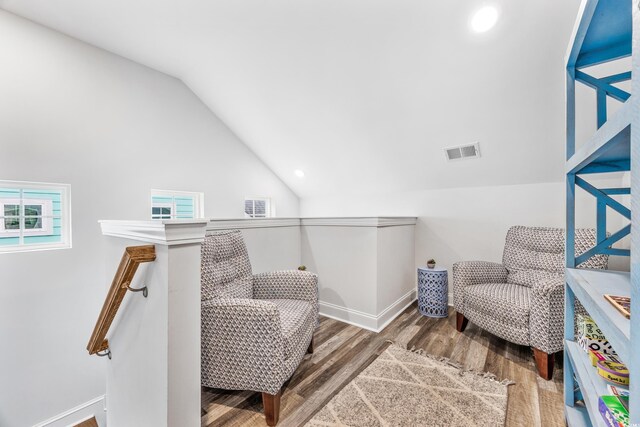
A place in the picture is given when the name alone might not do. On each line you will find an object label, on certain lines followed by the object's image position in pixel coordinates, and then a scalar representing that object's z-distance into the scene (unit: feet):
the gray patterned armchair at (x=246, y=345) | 4.85
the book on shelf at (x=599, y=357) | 3.60
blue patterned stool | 9.46
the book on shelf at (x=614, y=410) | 2.66
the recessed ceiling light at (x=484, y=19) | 5.84
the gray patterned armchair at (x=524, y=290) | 6.04
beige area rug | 4.94
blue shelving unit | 1.97
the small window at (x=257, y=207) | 13.17
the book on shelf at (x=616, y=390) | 3.03
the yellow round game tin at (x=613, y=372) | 3.18
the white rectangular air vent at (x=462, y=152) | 8.96
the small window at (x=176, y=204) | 9.94
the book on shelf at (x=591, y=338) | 3.87
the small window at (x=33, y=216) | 6.94
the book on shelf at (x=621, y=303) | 2.52
